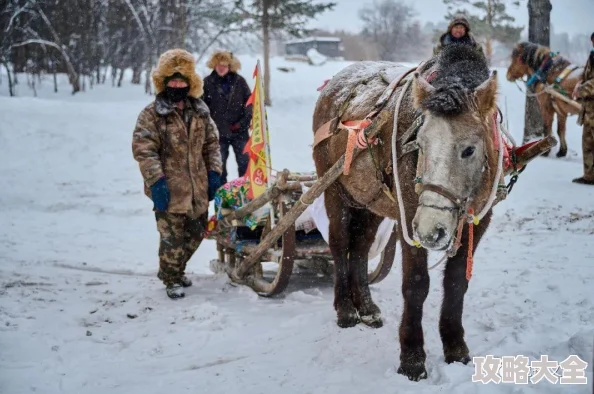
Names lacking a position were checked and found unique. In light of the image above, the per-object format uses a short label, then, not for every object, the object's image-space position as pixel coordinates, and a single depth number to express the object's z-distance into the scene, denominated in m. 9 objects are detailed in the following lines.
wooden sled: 4.38
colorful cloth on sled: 5.16
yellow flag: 4.75
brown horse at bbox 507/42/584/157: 9.14
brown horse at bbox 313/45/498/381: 2.51
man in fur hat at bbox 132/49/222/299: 4.65
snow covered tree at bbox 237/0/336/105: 18.83
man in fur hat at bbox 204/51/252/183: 6.99
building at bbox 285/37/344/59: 44.84
